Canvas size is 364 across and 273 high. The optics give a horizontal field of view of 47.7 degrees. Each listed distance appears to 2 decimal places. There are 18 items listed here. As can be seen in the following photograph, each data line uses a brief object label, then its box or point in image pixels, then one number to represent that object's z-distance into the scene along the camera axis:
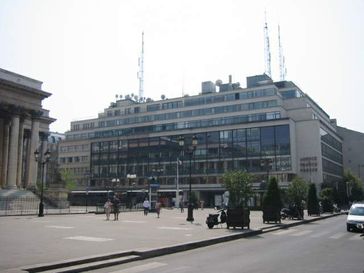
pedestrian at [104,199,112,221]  31.04
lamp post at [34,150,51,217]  34.94
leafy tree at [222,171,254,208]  28.59
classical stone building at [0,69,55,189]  57.78
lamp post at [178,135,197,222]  30.23
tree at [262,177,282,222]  28.81
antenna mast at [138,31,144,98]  112.06
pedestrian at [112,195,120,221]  31.14
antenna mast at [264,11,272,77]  101.00
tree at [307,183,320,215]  42.75
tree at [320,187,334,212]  51.44
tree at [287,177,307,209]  47.50
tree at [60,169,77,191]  96.94
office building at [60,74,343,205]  87.00
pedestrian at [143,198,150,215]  41.67
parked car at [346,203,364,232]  22.52
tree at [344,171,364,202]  93.14
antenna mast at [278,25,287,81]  105.63
